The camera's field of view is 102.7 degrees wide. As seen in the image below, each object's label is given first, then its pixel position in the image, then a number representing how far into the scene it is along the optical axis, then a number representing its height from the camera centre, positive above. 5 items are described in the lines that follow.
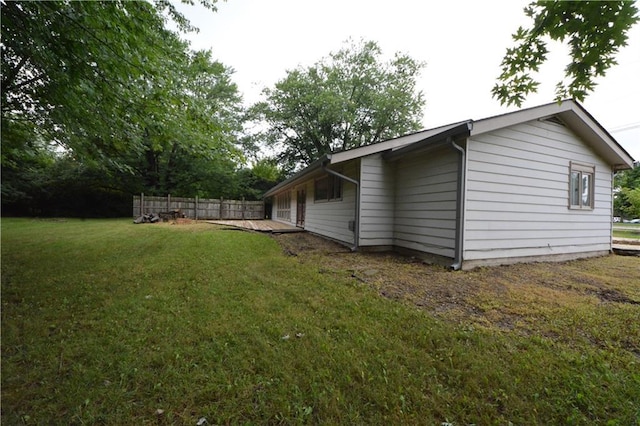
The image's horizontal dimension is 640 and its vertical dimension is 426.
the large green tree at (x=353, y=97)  20.28 +9.12
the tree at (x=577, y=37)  2.00 +1.56
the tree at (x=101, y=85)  3.09 +1.83
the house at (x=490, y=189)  5.14 +0.56
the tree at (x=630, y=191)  12.86 +1.43
